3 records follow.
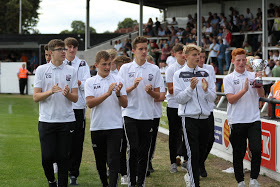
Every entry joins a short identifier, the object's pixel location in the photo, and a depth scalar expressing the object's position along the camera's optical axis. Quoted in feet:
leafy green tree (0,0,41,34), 228.63
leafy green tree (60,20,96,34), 418.92
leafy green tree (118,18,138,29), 334.07
